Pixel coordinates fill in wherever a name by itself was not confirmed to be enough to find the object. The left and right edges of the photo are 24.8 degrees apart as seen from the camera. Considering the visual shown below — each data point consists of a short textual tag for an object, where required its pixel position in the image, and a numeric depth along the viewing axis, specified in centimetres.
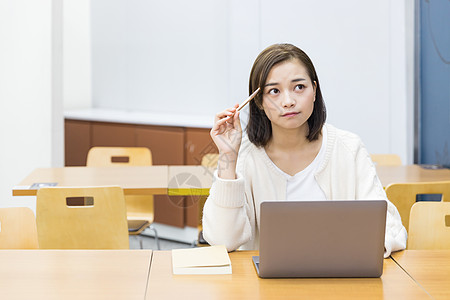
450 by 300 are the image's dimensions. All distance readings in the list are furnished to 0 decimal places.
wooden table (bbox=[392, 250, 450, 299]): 271
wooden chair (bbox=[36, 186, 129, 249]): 378
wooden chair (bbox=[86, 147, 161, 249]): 534
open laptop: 269
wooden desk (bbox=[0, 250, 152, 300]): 267
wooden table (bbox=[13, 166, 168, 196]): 434
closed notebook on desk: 284
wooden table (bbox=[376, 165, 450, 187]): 455
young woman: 305
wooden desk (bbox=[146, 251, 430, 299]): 266
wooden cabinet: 663
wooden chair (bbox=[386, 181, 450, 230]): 395
